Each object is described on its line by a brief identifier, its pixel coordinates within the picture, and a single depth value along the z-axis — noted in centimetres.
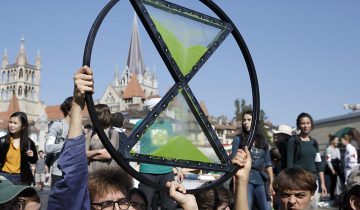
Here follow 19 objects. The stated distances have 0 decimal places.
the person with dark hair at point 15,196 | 227
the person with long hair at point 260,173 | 534
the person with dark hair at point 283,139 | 606
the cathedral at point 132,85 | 11781
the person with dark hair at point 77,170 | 208
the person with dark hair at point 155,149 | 261
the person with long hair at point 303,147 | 574
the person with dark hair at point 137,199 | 243
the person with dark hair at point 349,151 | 801
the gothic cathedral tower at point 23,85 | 13038
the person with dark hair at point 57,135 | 453
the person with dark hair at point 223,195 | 244
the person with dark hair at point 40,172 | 1510
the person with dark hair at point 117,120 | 510
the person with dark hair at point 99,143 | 412
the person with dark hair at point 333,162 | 1056
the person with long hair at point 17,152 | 505
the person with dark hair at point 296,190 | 295
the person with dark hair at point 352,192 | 232
